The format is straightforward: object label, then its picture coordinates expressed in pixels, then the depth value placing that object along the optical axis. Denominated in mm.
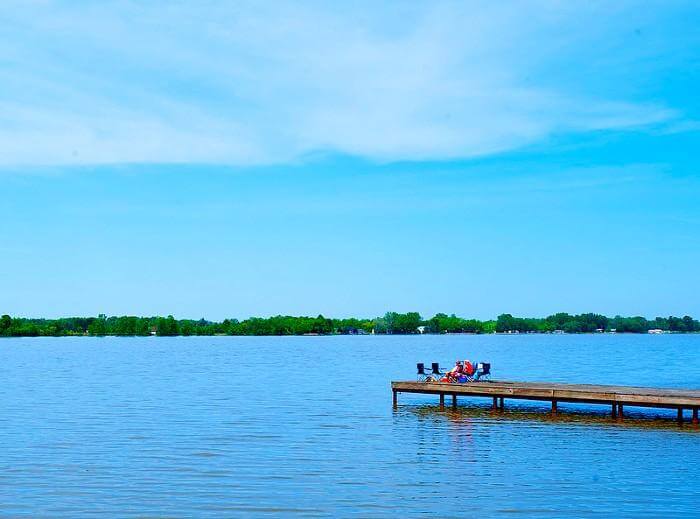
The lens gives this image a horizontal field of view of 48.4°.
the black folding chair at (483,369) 43469
